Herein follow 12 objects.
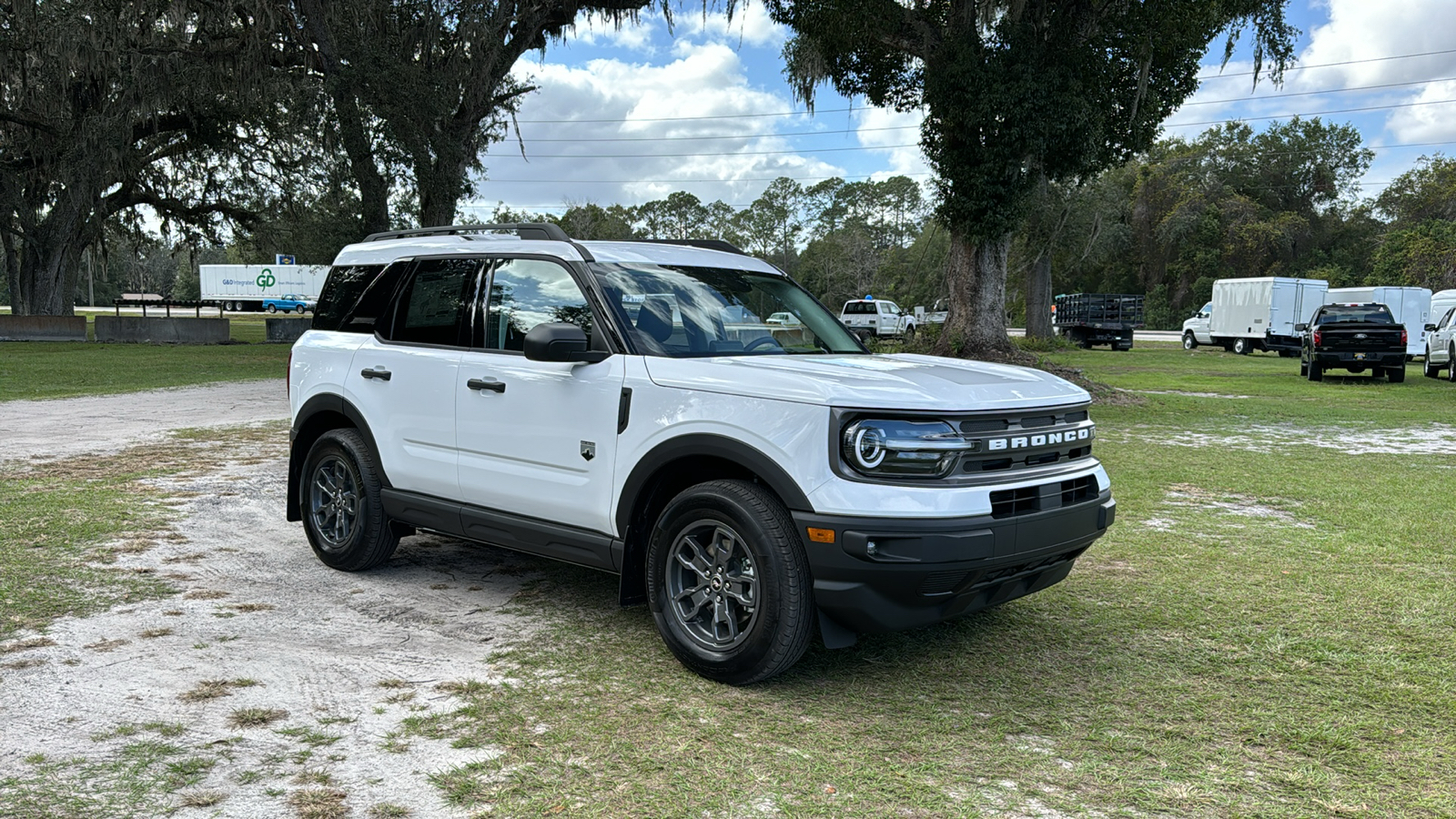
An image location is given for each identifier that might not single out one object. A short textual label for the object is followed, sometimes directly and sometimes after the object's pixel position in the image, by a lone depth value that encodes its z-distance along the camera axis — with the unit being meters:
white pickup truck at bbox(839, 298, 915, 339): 44.12
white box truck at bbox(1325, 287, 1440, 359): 33.06
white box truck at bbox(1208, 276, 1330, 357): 35.03
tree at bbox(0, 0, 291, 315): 24.23
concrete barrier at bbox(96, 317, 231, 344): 33.09
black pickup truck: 22.22
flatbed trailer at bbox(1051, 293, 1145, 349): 39.69
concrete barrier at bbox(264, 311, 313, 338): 34.38
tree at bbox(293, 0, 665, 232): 21.77
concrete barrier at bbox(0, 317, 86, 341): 31.34
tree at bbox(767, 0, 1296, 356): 16.89
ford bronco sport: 3.94
